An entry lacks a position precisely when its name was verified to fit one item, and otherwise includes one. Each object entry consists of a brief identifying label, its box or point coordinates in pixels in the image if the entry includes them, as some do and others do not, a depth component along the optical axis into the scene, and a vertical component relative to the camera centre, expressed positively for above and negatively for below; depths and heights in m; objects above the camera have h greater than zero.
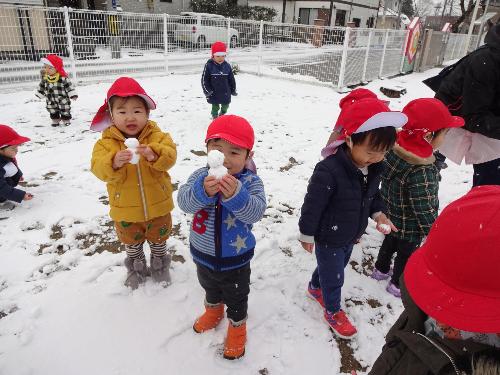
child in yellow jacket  2.13 -0.79
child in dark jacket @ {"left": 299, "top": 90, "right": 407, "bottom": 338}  1.96 -0.86
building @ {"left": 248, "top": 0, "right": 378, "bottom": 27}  30.77 +1.92
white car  10.99 -0.08
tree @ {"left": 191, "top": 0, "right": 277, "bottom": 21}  22.92 +1.24
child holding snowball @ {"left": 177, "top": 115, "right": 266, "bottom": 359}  1.72 -0.97
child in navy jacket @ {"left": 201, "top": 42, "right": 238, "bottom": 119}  6.39 -0.84
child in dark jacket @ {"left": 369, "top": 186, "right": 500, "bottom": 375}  0.92 -0.67
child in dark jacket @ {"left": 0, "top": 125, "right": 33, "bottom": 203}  3.60 -1.43
